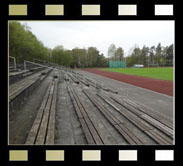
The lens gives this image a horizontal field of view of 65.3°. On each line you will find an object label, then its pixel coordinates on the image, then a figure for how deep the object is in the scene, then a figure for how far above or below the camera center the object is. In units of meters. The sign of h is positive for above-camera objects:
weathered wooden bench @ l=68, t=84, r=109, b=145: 2.61 -1.11
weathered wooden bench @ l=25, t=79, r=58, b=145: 2.55 -1.07
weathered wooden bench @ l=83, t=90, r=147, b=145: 2.61 -1.11
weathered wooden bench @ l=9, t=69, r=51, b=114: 3.95 -0.55
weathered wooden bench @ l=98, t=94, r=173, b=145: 2.67 -1.09
